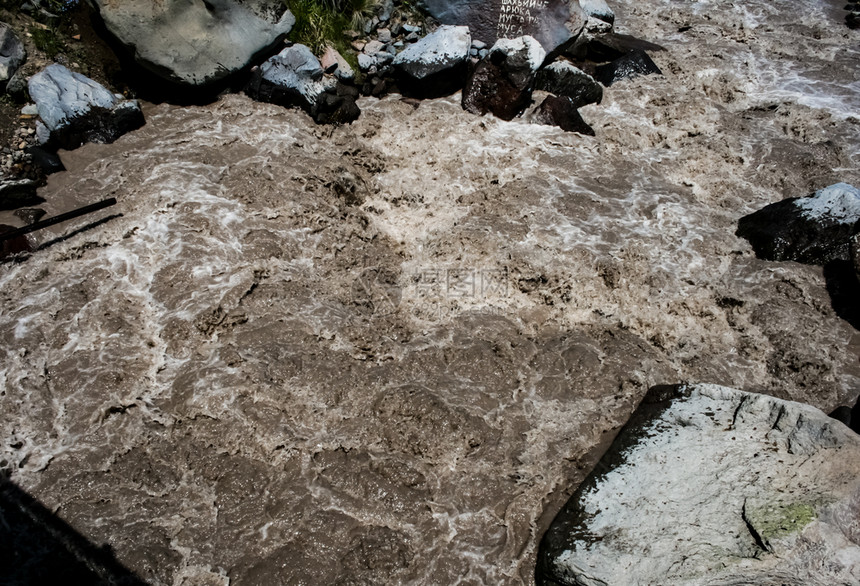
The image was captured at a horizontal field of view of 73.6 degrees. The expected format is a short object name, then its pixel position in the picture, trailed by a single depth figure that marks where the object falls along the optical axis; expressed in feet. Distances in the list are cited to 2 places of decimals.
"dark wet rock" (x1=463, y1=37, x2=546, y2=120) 31.89
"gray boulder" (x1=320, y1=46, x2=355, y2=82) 32.40
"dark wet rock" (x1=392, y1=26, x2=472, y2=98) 32.45
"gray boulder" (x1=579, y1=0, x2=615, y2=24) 39.99
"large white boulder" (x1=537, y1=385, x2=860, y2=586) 13.41
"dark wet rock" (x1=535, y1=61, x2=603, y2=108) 33.60
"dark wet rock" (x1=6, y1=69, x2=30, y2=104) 25.99
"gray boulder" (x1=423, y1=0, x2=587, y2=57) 35.60
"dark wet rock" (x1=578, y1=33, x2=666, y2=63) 38.14
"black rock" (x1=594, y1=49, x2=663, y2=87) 35.76
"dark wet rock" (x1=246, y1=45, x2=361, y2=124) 30.35
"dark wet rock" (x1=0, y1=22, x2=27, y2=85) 26.11
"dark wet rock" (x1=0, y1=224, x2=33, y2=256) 21.42
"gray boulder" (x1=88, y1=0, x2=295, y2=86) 28.07
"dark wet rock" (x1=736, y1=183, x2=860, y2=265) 24.52
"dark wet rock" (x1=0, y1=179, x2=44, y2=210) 23.15
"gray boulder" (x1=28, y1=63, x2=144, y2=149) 25.80
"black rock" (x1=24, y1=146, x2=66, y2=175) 24.88
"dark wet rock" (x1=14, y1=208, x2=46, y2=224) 22.93
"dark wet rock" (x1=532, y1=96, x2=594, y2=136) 31.35
